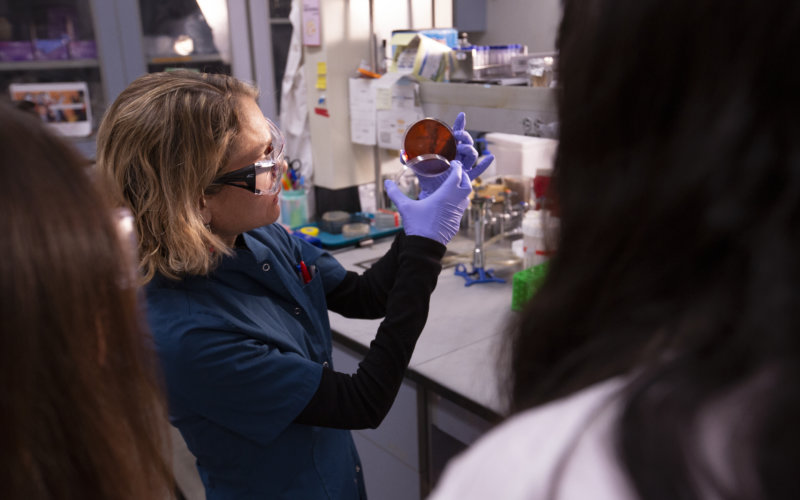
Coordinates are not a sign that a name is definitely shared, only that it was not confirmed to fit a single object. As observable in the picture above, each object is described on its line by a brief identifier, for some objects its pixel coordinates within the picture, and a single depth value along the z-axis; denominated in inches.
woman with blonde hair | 46.0
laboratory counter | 62.4
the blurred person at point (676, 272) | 15.5
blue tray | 101.7
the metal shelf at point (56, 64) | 122.7
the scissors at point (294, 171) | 113.0
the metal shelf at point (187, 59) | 127.3
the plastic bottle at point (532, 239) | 83.5
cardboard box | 105.3
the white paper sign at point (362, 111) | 103.6
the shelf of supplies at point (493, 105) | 74.4
